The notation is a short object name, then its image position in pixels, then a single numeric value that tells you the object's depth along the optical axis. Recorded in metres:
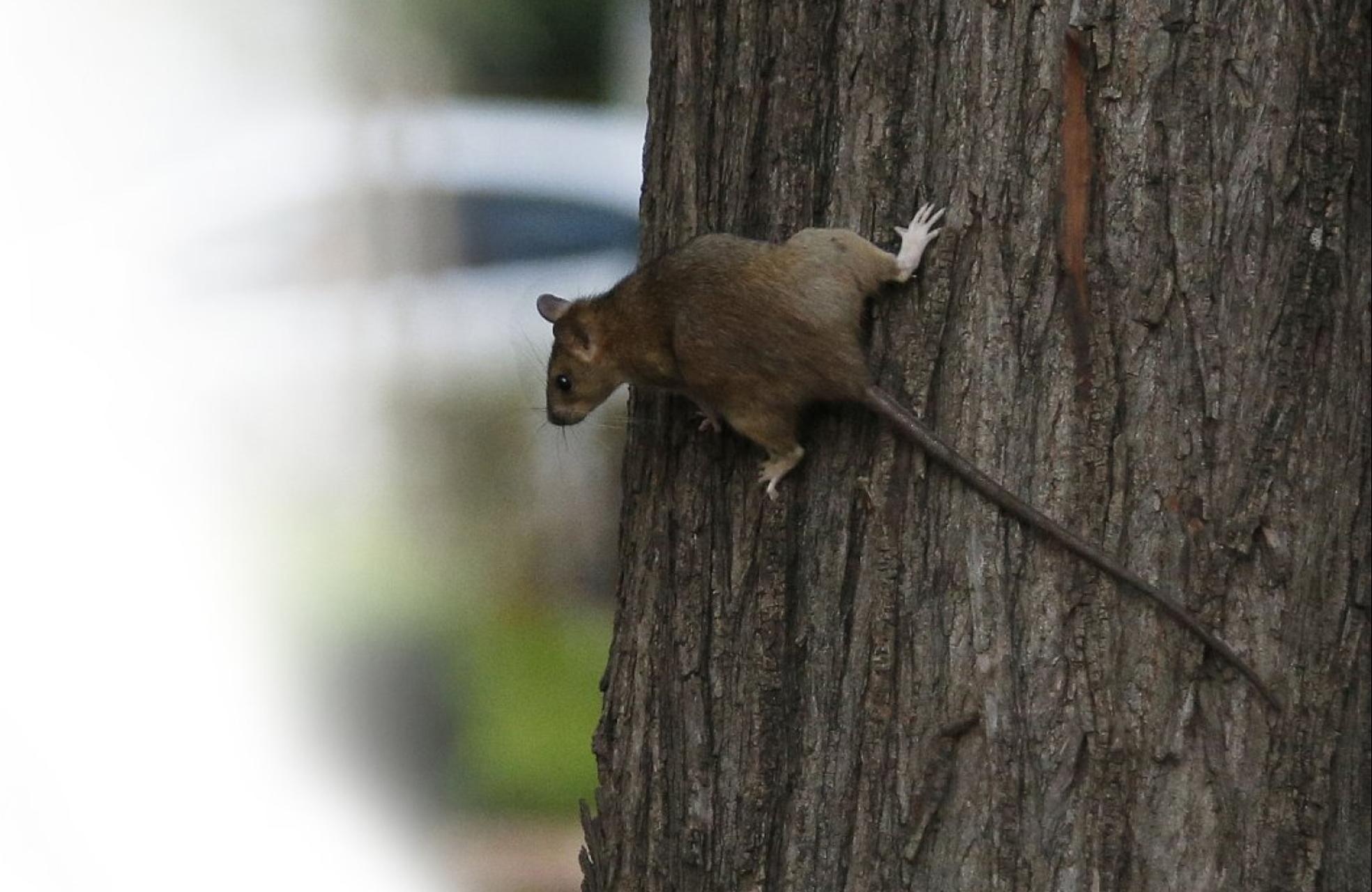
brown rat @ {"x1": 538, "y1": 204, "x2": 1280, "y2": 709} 6.10
